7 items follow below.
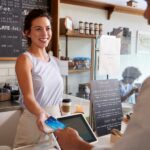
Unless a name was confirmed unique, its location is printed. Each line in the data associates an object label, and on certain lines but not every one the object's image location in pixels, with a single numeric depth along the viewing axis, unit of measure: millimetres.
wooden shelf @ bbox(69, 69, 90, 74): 3133
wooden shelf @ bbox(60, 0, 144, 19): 3189
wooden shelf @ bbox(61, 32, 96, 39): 3017
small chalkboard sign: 1545
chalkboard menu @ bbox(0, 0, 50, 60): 2639
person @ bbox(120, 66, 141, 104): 2767
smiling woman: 1571
